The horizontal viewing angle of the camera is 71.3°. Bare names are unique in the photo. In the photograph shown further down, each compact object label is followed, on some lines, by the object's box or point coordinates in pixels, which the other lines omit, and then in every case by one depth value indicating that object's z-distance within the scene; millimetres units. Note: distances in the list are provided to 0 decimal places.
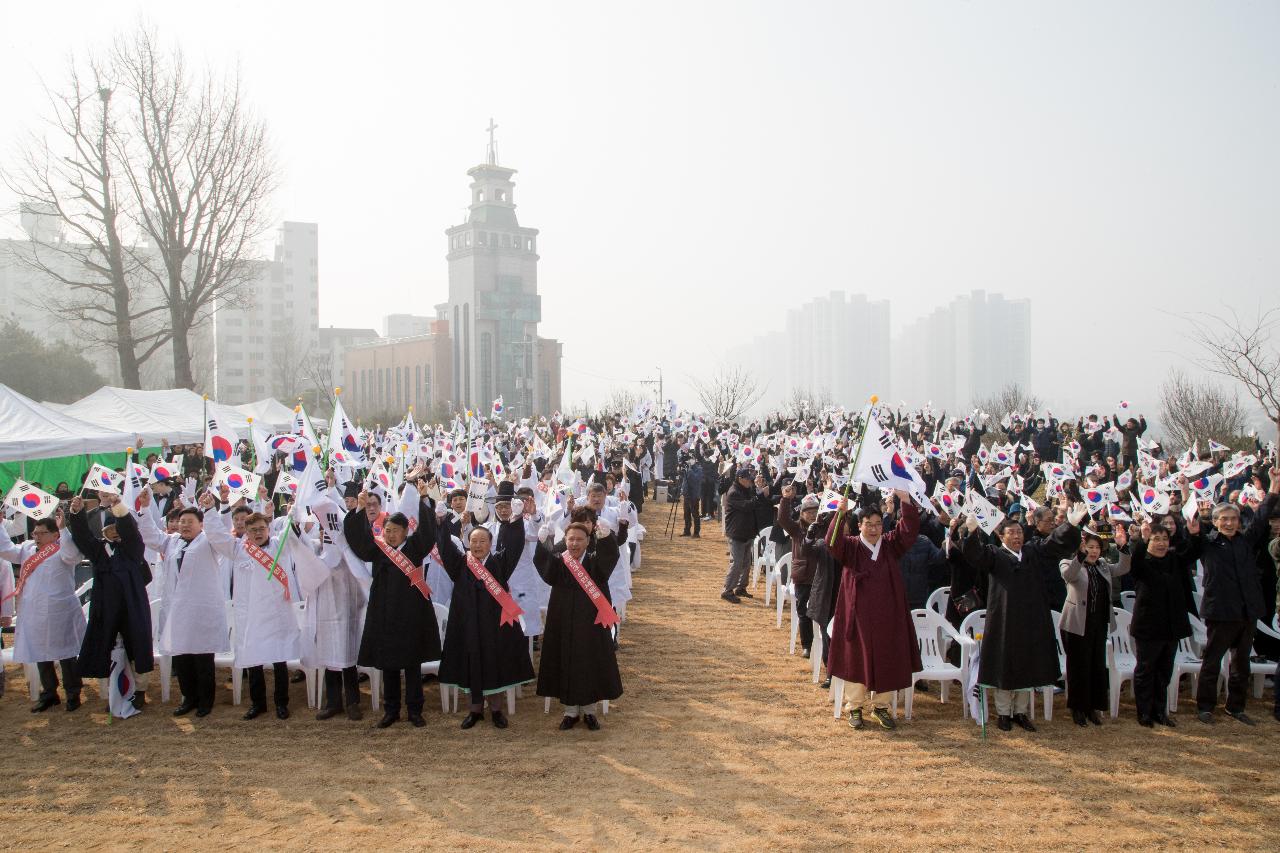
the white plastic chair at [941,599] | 7555
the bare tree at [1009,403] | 38766
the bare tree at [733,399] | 44812
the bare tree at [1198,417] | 22531
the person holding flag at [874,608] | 6340
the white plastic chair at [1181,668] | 6918
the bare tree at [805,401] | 42369
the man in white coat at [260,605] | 6707
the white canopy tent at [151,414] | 18609
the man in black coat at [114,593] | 6758
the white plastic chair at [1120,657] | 6848
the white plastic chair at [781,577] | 9602
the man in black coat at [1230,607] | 6586
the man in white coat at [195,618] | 6754
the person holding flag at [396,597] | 6434
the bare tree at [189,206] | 24578
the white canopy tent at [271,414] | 26227
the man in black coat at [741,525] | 10898
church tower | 80812
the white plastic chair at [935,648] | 6809
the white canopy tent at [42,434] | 14094
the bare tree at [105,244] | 23547
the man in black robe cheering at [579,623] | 6387
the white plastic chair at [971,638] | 6715
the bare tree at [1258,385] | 15797
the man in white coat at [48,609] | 7016
